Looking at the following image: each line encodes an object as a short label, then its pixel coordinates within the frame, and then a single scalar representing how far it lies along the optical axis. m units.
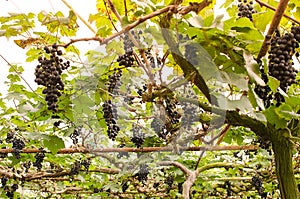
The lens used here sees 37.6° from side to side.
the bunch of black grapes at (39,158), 4.01
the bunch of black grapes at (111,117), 2.53
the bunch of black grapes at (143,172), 3.98
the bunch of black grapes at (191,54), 1.73
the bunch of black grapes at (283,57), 1.56
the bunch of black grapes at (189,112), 2.30
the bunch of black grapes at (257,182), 4.21
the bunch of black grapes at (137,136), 3.27
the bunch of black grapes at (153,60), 2.38
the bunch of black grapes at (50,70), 1.88
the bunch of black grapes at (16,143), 3.56
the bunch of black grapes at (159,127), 2.86
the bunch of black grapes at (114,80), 2.42
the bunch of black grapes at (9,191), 5.05
